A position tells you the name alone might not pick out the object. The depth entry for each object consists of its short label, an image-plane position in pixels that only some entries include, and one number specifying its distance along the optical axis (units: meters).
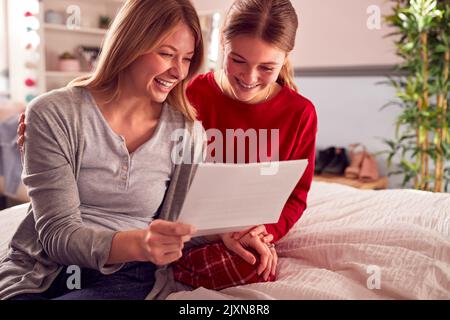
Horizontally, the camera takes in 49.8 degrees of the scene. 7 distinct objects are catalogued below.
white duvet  0.93
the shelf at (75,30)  3.62
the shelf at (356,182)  2.85
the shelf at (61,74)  3.65
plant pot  3.73
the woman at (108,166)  0.89
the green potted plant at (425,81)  2.41
